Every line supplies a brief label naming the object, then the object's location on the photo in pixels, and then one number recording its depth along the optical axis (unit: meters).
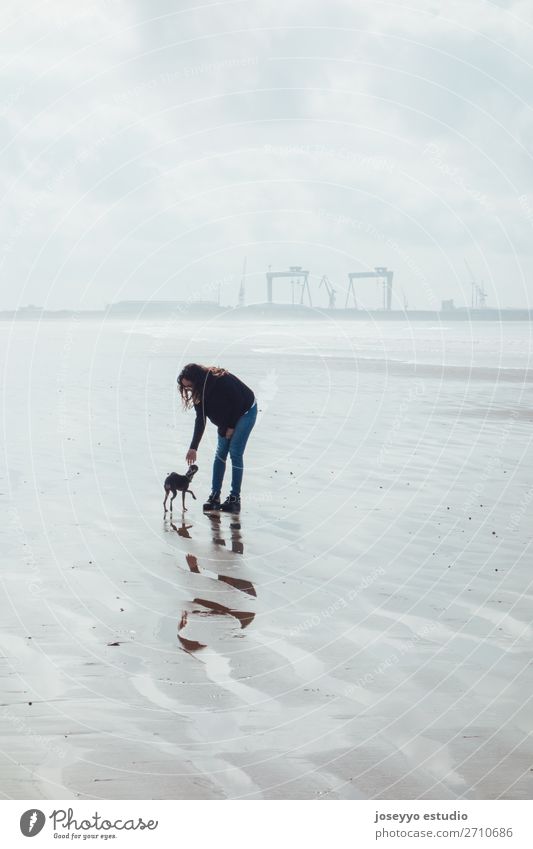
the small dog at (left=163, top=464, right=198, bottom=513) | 13.30
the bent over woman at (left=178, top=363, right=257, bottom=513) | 12.93
